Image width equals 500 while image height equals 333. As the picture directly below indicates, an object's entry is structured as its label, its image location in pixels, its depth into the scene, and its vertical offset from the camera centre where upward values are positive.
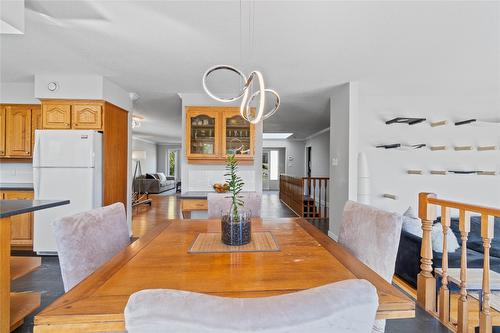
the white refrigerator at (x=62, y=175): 3.20 -0.11
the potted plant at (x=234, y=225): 1.33 -0.30
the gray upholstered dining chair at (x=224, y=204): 2.26 -0.32
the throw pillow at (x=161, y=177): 10.69 -0.43
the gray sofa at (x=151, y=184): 8.84 -0.61
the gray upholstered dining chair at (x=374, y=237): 1.21 -0.35
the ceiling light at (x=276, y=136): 9.69 +1.28
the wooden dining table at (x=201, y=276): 0.71 -0.40
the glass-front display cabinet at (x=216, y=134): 3.97 +0.52
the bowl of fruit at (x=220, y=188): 3.37 -0.27
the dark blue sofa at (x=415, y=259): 2.54 -0.93
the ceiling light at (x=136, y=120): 6.08 +1.11
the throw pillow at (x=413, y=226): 2.91 -0.65
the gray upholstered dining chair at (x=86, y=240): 1.15 -0.37
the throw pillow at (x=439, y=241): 2.59 -0.73
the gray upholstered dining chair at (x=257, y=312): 0.44 -0.25
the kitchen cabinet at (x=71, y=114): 3.40 +0.68
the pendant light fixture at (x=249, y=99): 1.56 +0.48
